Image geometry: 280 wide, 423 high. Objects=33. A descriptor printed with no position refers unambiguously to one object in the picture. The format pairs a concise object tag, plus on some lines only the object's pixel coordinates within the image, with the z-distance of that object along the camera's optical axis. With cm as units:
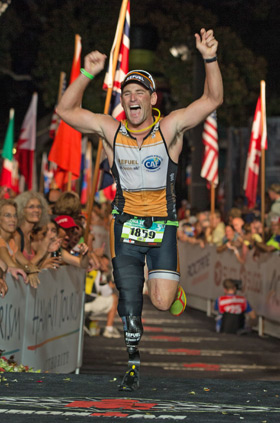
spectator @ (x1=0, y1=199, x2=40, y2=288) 1015
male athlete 785
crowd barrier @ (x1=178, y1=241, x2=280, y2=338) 1703
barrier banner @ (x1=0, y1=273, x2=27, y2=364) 918
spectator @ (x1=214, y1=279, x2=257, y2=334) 1752
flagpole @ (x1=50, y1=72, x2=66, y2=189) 2334
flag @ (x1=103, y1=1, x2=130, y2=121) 1561
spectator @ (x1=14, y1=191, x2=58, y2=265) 1122
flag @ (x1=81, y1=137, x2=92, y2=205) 3527
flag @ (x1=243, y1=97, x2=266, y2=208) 2286
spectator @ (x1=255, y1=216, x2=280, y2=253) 1727
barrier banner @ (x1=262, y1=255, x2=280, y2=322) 1666
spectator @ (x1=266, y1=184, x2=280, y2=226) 1853
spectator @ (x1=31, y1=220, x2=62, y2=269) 1115
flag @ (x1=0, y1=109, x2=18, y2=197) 2348
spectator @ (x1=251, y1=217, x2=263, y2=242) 1938
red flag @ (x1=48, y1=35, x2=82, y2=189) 1789
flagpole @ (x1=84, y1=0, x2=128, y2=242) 1413
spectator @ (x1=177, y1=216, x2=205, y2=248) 2273
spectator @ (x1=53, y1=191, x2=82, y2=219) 1303
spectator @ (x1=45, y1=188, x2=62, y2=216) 1753
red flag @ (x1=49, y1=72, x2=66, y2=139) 2373
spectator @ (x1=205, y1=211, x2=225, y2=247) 2139
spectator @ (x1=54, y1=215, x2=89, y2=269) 1233
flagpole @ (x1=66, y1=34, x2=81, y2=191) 1784
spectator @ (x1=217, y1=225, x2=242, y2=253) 1945
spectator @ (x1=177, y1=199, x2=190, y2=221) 3215
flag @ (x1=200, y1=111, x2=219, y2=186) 2389
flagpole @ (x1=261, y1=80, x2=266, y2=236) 1954
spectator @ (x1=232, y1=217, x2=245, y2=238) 1961
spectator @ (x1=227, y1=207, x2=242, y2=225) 1989
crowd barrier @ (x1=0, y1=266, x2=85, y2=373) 947
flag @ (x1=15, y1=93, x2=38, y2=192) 2333
